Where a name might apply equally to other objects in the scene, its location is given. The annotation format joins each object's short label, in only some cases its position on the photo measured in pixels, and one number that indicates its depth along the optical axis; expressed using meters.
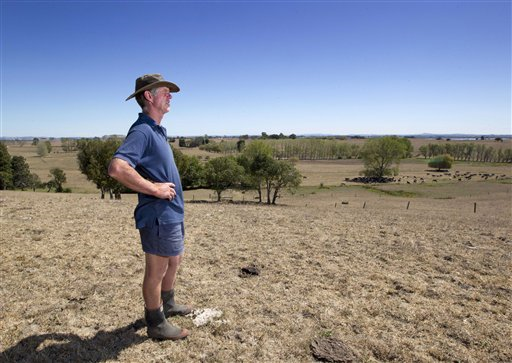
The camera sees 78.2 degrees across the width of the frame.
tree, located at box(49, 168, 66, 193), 65.38
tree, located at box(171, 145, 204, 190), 65.19
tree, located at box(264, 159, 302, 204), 42.75
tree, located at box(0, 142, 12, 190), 47.41
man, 3.33
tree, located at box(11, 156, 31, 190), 57.76
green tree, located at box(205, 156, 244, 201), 44.50
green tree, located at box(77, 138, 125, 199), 33.84
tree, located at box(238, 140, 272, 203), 43.91
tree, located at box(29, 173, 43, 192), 61.81
